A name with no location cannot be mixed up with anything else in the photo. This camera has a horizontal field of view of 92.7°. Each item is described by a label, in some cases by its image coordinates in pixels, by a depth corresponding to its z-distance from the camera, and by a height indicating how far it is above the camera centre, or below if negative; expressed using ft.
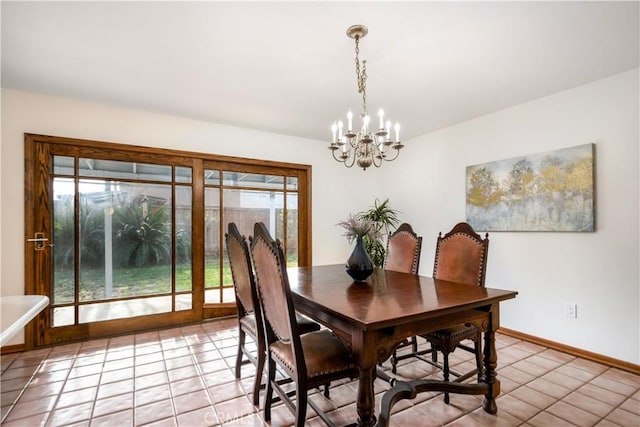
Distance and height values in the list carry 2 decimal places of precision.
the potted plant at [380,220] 13.64 -0.31
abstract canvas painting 8.61 +0.64
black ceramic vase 6.68 -1.11
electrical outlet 8.78 -2.85
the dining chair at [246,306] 6.16 -2.02
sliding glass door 9.29 -0.53
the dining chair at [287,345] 4.67 -2.33
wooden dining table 4.41 -1.58
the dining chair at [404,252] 8.64 -1.17
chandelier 6.23 +1.68
